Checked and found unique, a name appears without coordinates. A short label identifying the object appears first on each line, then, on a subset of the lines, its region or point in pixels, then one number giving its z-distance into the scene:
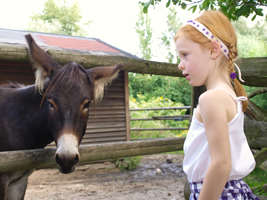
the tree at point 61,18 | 33.03
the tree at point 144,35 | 28.27
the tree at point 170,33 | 31.41
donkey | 1.66
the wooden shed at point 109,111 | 7.03
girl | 0.87
